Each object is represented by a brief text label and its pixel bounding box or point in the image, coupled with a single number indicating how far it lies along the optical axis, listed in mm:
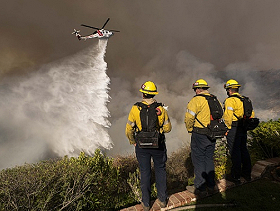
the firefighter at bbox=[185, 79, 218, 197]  3969
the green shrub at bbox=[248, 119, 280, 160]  5931
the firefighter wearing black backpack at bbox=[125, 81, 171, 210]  3385
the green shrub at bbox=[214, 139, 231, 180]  5250
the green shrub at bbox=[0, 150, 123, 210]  2623
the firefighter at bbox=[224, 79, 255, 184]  4367
